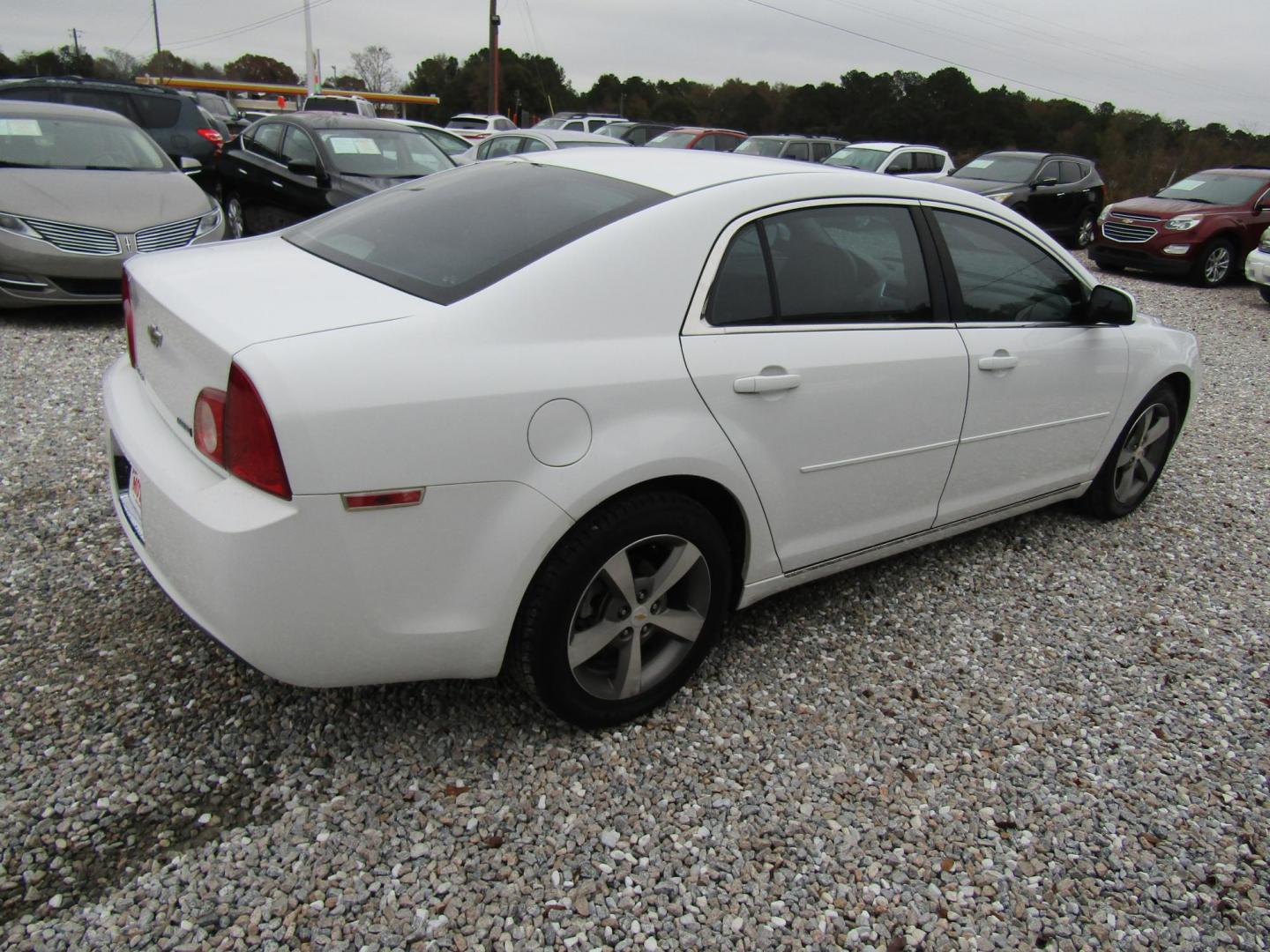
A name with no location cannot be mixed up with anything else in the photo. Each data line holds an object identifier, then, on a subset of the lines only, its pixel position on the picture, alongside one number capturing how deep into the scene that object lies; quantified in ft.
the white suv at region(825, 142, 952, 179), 47.01
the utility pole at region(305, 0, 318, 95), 141.18
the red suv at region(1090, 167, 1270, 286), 39.37
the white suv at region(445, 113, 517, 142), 74.08
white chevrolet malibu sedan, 6.52
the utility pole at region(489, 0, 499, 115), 104.84
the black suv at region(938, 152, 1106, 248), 44.96
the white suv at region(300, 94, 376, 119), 97.60
